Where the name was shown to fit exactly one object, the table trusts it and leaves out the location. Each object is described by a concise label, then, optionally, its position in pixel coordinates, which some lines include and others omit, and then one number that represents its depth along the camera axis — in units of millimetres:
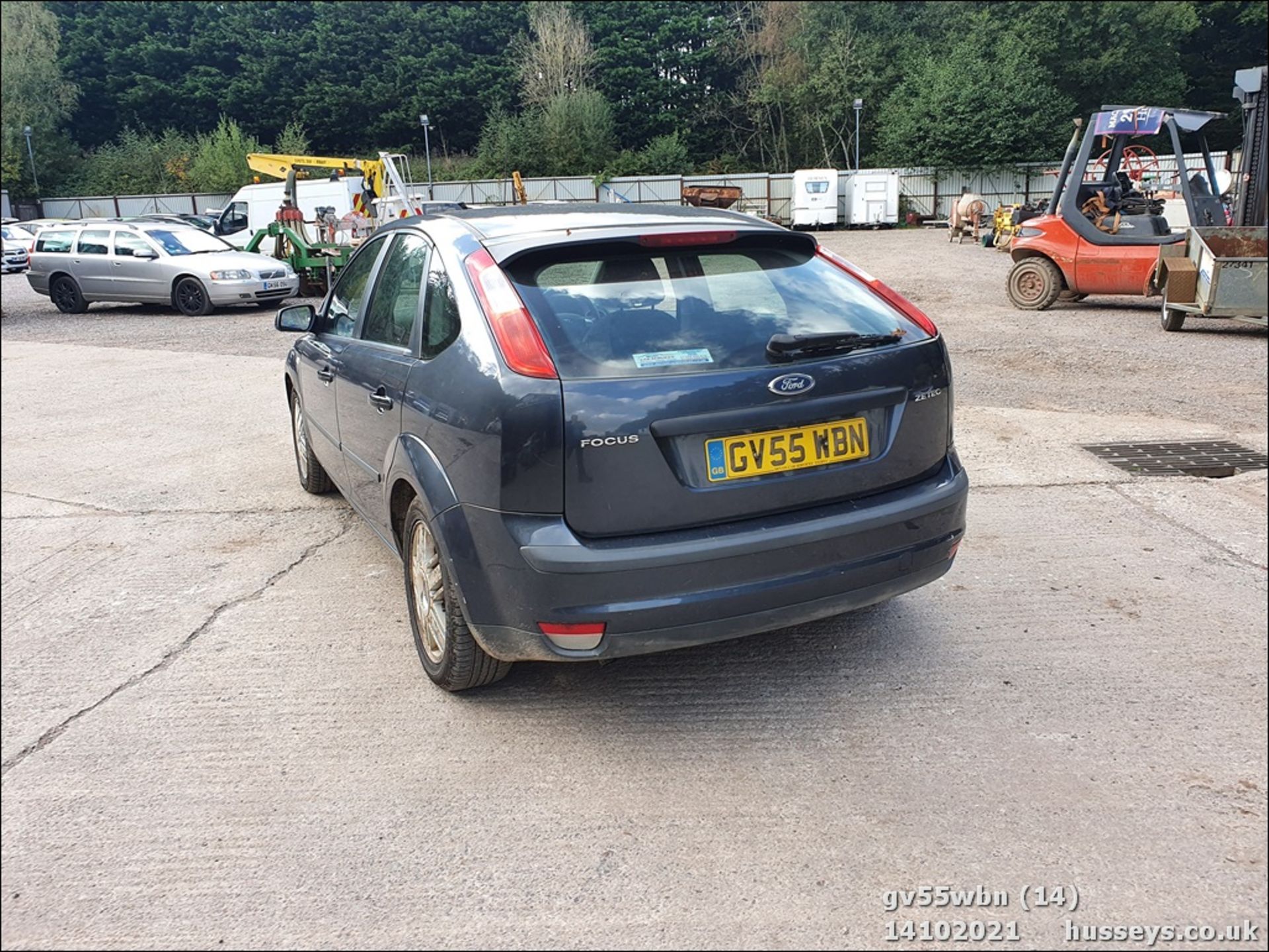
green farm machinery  18188
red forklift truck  12398
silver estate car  16391
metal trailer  9453
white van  24750
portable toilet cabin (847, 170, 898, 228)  36562
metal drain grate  5855
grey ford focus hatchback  2842
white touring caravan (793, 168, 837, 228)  36188
